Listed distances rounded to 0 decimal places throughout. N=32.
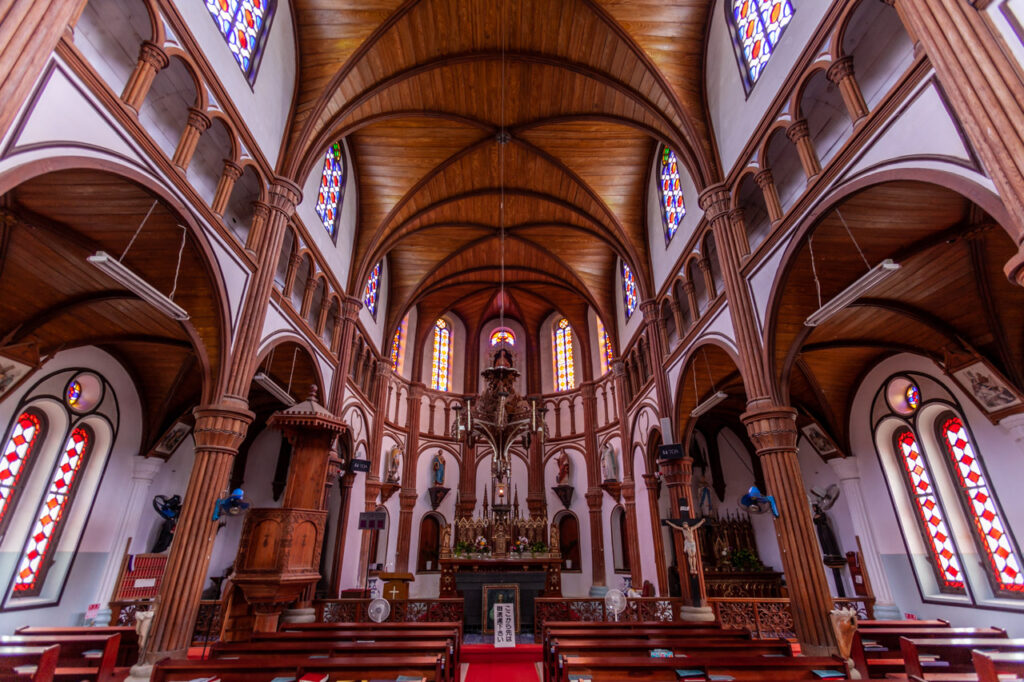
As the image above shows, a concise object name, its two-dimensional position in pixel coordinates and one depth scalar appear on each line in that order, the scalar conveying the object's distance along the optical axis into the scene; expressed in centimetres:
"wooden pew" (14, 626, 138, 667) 720
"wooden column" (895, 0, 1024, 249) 356
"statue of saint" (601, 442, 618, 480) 1805
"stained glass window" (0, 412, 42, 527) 981
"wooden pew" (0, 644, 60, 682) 392
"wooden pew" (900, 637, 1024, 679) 566
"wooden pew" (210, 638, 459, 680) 540
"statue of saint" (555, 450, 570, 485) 2032
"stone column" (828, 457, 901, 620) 1159
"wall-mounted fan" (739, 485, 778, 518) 782
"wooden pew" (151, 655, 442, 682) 446
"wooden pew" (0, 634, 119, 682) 534
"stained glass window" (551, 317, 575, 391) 2247
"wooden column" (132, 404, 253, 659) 662
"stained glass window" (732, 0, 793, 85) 833
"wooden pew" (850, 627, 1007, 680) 568
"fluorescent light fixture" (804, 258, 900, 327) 504
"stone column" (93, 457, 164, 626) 1168
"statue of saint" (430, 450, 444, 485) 2033
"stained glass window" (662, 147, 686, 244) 1296
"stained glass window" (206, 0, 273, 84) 818
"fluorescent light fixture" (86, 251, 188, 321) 501
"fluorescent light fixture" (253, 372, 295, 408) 941
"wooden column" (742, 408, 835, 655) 698
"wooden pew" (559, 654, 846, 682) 452
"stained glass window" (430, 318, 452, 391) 2255
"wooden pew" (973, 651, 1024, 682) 329
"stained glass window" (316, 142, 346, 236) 1286
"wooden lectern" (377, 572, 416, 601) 1215
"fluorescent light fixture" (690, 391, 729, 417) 940
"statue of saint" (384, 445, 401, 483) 1836
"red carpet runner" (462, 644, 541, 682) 780
